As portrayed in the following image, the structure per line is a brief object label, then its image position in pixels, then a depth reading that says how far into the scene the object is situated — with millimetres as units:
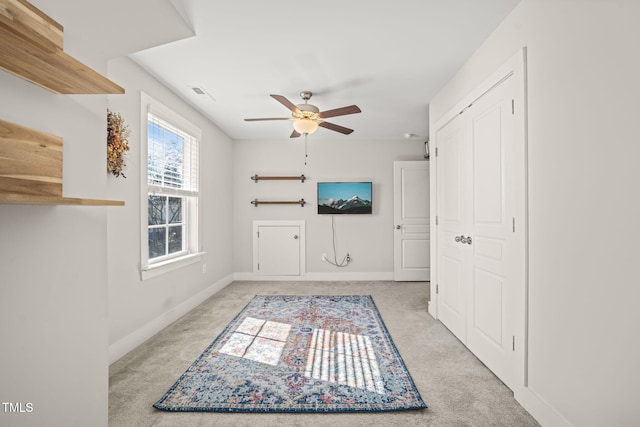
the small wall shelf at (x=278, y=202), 5594
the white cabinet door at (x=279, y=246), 5629
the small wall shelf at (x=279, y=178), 5586
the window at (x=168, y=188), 3057
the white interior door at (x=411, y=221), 5496
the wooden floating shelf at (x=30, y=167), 989
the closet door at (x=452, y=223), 2891
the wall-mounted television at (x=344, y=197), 5586
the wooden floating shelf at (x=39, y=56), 924
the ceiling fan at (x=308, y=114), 3043
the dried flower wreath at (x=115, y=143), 2346
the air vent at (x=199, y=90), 3334
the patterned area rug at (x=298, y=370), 1960
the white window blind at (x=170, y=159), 3188
